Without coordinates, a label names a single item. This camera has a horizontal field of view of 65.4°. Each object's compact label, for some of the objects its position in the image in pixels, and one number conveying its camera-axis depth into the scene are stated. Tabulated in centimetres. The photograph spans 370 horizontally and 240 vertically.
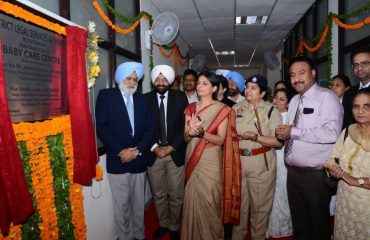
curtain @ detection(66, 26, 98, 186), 218
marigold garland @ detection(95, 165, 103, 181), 252
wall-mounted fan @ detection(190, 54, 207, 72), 927
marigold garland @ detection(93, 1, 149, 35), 305
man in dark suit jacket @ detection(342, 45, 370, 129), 268
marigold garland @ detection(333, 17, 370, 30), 359
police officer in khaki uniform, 270
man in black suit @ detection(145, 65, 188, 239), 323
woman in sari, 251
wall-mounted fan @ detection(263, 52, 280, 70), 854
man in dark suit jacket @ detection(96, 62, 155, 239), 278
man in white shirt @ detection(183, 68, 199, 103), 428
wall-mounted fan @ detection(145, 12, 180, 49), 450
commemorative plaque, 167
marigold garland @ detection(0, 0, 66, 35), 159
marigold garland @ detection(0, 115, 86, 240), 175
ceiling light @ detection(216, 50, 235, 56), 1154
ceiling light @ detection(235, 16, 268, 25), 663
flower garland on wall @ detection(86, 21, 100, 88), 245
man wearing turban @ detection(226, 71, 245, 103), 392
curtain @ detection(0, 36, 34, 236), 150
